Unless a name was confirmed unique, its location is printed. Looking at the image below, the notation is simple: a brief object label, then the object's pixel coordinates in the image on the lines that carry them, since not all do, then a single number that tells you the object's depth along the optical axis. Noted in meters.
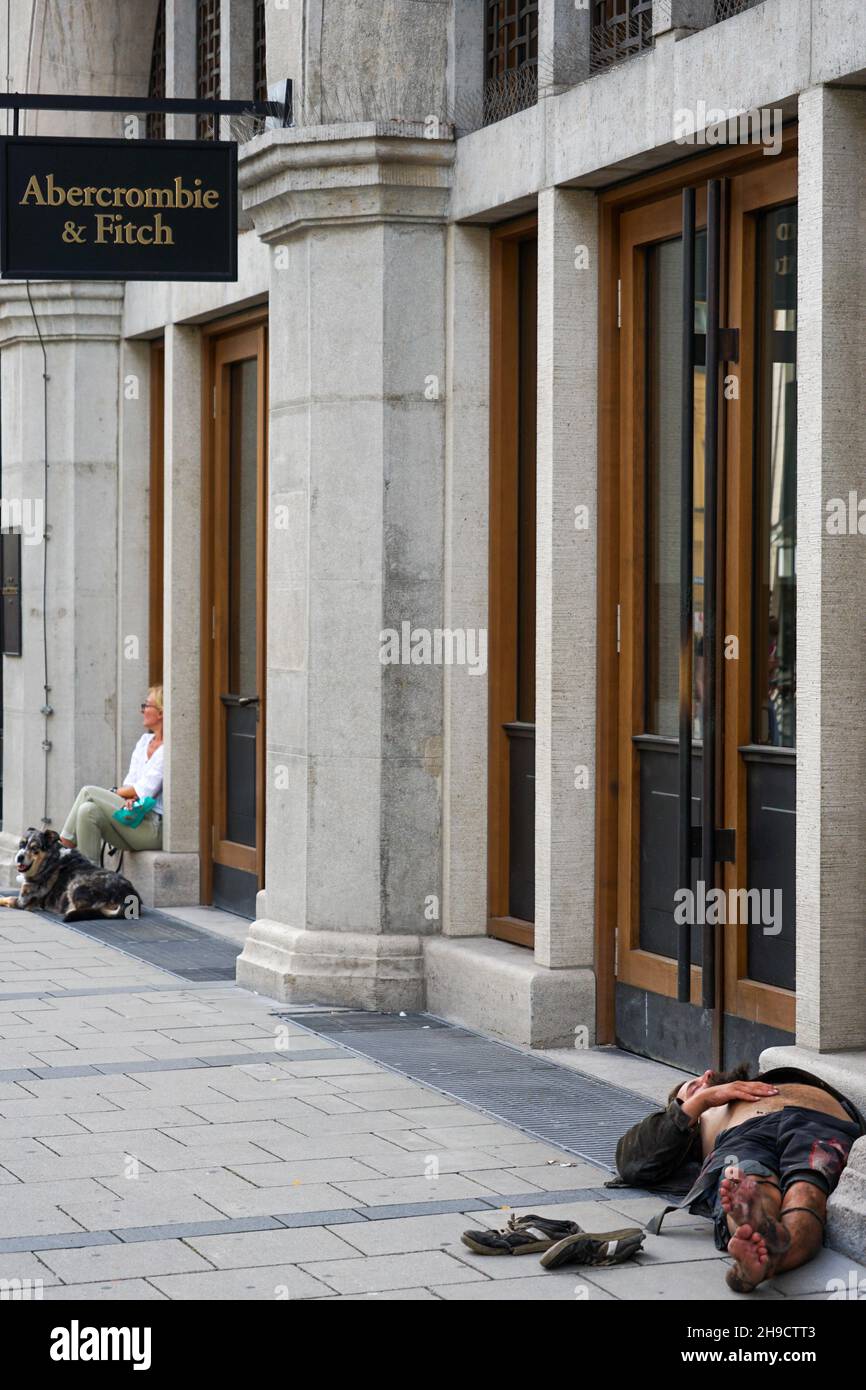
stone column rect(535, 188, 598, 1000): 17.87
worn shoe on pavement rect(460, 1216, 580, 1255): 11.84
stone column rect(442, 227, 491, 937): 19.69
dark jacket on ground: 13.09
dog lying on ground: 25.77
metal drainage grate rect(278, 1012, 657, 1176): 15.10
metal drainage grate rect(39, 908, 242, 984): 22.19
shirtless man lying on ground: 11.33
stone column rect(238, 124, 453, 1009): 19.66
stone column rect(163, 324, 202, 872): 26.45
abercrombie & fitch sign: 18.97
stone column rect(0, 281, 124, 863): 28.64
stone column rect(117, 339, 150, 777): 28.67
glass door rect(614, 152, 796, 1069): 15.26
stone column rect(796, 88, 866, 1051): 13.98
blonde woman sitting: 26.94
